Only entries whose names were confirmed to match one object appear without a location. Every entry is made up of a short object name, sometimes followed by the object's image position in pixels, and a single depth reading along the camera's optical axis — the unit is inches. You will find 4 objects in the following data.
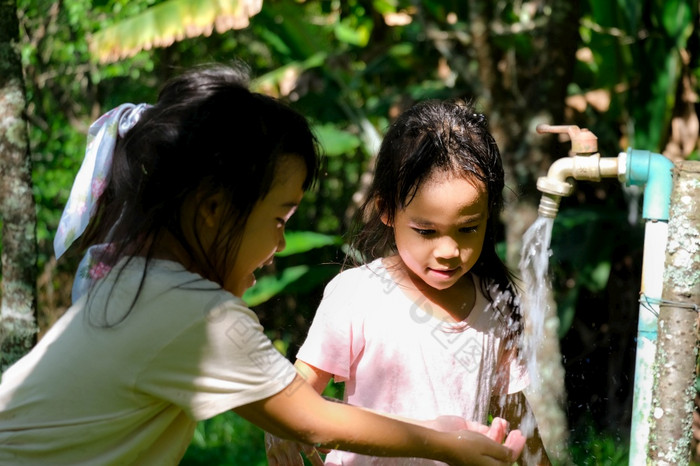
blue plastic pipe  73.2
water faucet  73.9
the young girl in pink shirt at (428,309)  76.8
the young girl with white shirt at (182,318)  57.9
